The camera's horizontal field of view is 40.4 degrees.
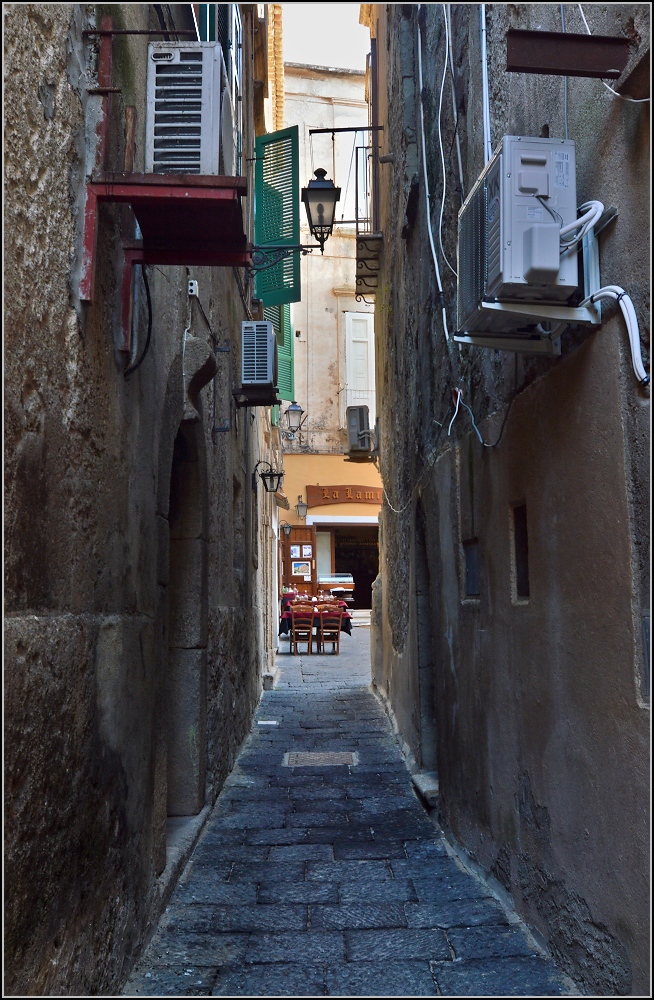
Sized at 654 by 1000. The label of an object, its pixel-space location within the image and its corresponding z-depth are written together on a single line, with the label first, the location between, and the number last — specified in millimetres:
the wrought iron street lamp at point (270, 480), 12456
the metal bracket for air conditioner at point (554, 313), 2719
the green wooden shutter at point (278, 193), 9211
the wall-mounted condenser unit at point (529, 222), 2715
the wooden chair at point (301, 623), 16547
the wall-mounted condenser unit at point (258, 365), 7840
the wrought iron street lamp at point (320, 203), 8367
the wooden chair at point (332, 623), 16828
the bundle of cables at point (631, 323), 2420
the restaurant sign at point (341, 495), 26031
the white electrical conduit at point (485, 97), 4135
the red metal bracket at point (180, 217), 2705
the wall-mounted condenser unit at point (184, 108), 3174
